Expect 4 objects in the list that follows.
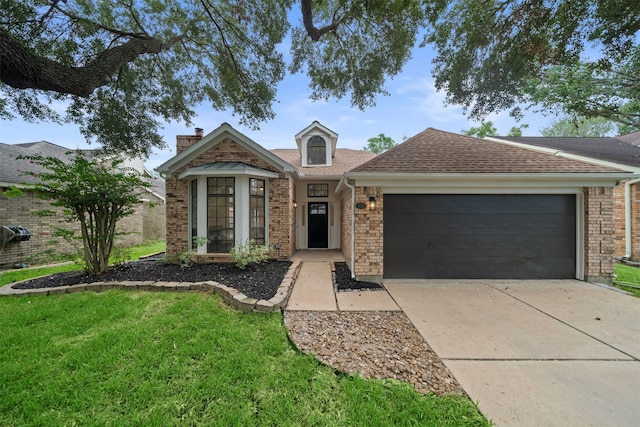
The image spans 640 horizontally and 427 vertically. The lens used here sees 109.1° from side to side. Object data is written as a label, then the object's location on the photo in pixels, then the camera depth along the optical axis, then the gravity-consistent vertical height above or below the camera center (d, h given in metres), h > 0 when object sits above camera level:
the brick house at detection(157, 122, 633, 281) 5.61 -0.05
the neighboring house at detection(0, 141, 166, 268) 7.46 +0.00
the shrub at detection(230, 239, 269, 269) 6.10 -1.14
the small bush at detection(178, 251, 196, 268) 6.41 -1.33
